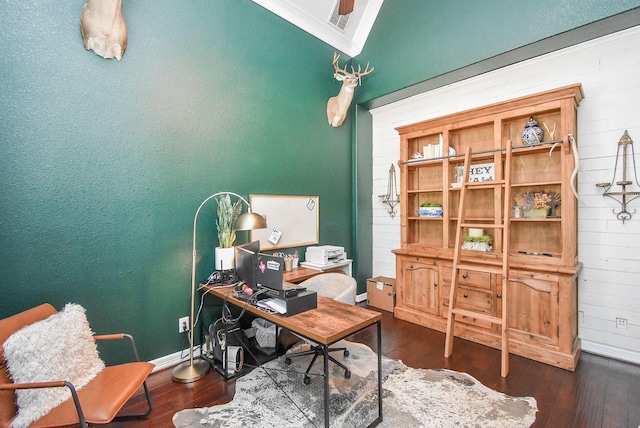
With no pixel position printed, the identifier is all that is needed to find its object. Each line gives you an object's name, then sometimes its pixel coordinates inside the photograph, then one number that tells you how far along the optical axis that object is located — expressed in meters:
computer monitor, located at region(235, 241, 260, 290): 2.26
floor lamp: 2.40
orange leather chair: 1.44
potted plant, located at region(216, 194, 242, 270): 2.73
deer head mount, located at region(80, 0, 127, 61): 2.17
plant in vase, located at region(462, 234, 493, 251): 3.28
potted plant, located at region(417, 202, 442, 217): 3.65
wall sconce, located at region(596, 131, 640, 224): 2.61
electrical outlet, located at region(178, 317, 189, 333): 2.71
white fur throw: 1.51
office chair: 2.75
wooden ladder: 2.53
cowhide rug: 1.91
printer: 3.60
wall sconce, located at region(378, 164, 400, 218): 4.38
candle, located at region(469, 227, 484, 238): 3.38
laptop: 1.98
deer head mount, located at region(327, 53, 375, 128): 3.74
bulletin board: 3.35
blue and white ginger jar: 2.91
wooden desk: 1.60
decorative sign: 3.38
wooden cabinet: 2.65
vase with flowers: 2.92
